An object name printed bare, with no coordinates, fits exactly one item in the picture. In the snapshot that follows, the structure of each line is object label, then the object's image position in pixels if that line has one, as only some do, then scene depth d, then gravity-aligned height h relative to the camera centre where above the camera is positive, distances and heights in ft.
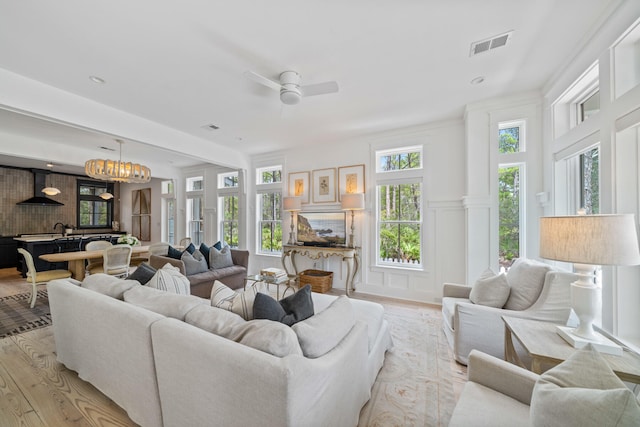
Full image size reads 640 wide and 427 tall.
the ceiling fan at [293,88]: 7.71 +4.09
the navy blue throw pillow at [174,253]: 13.10 -2.00
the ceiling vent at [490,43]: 6.81 +4.92
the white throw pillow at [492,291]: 7.34 -2.28
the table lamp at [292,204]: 16.17 +0.76
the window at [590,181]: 7.39 +1.09
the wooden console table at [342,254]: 14.42 -2.30
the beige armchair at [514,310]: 6.23 -2.56
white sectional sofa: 3.35 -2.41
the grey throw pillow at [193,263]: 12.46 -2.47
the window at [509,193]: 10.64 +1.00
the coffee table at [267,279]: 11.16 -2.93
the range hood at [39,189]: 21.87 +2.37
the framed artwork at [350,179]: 14.93 +2.22
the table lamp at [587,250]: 4.44 -0.64
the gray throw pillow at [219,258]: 13.99 -2.45
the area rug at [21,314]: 9.50 -4.30
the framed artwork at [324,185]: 15.84 +1.97
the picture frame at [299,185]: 16.81 +2.11
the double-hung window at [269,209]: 18.49 +0.51
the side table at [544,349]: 4.13 -2.52
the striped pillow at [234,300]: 5.15 -1.85
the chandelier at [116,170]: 13.72 +2.59
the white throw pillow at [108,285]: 6.27 -1.82
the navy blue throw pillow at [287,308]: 4.71 -1.85
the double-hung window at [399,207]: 13.70 +0.51
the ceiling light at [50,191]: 21.88 +2.17
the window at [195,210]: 22.48 +0.51
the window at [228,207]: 20.52 +0.72
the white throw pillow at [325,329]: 4.04 -2.02
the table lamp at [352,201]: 13.93 +0.80
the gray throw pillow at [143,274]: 7.48 -1.79
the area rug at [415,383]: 5.53 -4.44
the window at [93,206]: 25.93 +1.05
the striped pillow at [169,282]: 6.82 -1.88
